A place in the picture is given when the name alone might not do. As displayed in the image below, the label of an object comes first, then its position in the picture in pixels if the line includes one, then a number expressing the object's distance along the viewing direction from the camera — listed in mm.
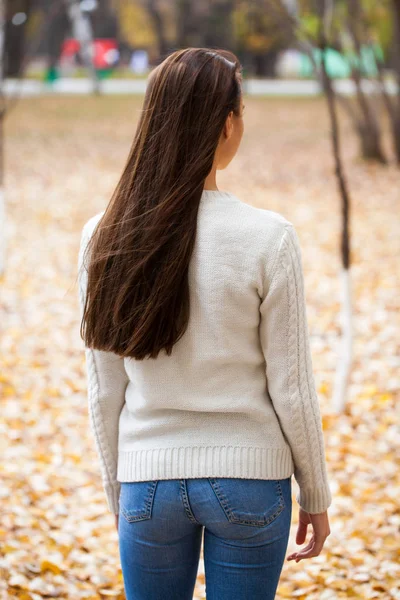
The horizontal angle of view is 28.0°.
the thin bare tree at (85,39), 31391
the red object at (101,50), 58562
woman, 1590
